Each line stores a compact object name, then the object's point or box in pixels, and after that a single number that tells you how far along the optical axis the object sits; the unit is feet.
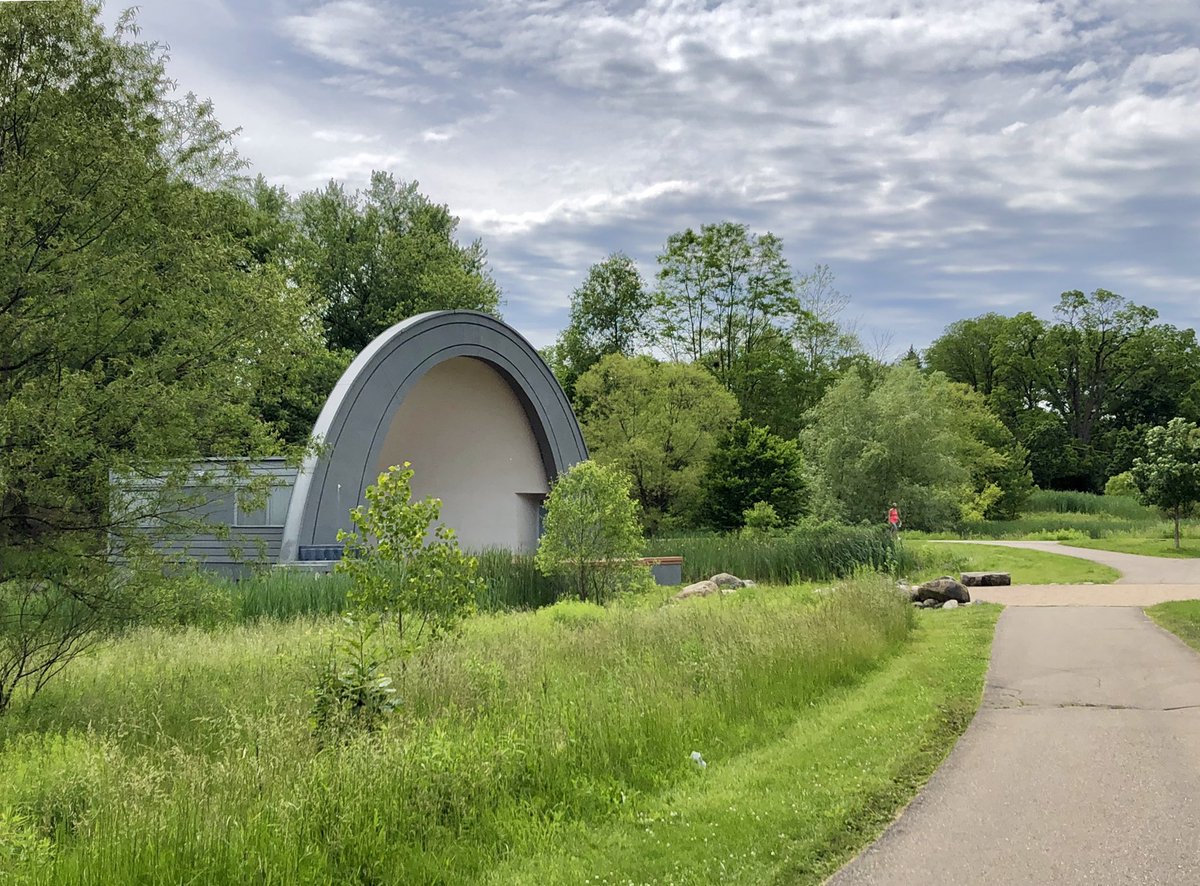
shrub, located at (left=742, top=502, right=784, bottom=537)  102.83
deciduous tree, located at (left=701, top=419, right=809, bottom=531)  114.73
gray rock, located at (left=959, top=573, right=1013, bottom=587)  62.28
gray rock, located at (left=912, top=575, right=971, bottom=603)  51.98
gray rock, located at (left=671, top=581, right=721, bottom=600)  57.23
